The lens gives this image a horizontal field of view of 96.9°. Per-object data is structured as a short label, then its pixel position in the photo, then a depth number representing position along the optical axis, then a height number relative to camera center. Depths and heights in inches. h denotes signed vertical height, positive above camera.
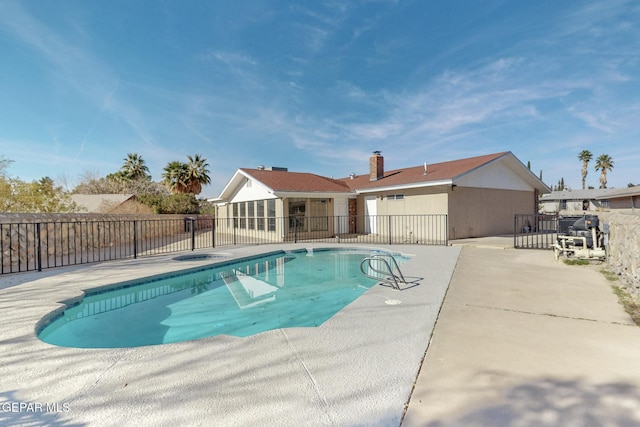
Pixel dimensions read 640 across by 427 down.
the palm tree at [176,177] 1090.7 +158.4
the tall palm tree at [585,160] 1788.3 +337.1
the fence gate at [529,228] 505.3 -33.1
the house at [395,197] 523.2 +38.2
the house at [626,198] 942.4 +51.5
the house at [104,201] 693.3 +46.2
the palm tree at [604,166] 1708.9 +284.1
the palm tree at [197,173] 1106.4 +173.1
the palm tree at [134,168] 1163.3 +210.6
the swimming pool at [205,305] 173.6 -70.1
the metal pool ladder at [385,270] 216.1 -58.3
